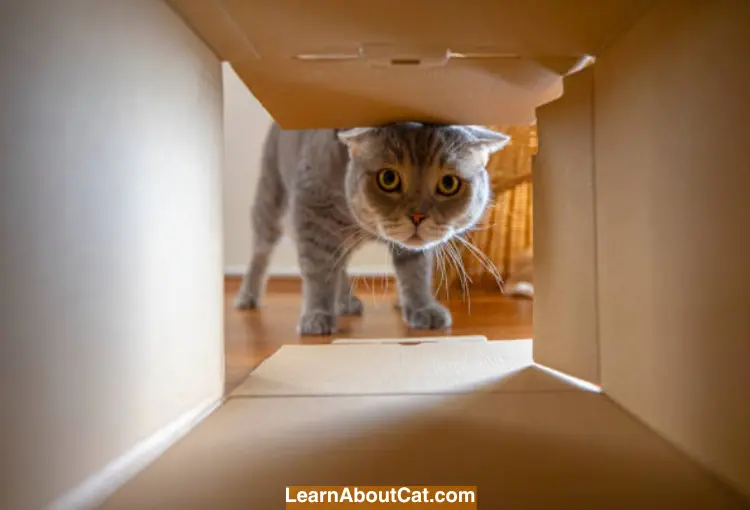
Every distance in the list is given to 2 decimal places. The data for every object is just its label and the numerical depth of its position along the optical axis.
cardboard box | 0.18
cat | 0.47
